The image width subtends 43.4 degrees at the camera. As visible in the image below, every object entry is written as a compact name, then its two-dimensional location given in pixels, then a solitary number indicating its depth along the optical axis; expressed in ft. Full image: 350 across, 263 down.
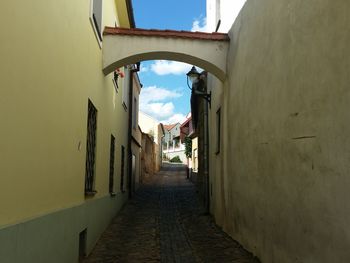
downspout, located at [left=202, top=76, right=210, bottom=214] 42.04
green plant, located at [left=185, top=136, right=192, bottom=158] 99.47
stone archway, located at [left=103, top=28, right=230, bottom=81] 29.45
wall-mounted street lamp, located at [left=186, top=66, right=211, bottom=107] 40.64
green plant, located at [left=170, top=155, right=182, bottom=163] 201.62
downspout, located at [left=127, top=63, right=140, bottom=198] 53.78
